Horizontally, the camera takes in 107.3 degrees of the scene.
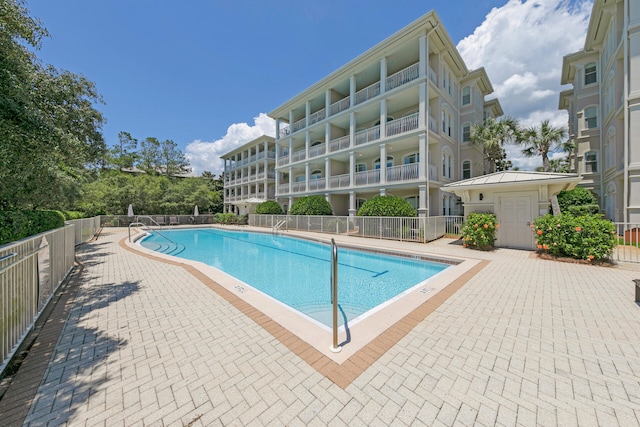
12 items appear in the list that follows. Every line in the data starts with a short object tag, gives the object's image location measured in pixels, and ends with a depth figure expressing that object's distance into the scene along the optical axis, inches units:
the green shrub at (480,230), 377.1
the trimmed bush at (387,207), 507.2
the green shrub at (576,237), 272.8
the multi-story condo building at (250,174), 1222.3
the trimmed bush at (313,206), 698.2
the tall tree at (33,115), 133.5
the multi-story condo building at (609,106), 428.5
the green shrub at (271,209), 872.3
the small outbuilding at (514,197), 358.9
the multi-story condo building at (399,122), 586.9
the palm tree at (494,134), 675.4
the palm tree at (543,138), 665.0
